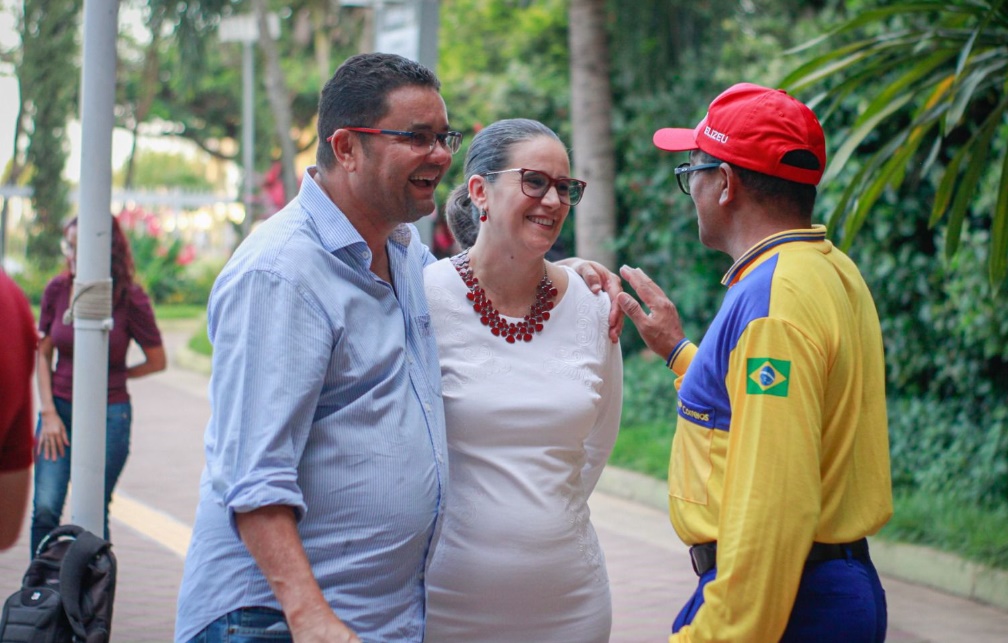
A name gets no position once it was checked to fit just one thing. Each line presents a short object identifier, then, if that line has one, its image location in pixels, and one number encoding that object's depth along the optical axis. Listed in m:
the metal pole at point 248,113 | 23.16
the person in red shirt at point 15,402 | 2.50
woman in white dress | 2.77
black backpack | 3.20
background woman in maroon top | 5.56
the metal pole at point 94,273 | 3.86
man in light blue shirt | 2.04
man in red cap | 2.04
